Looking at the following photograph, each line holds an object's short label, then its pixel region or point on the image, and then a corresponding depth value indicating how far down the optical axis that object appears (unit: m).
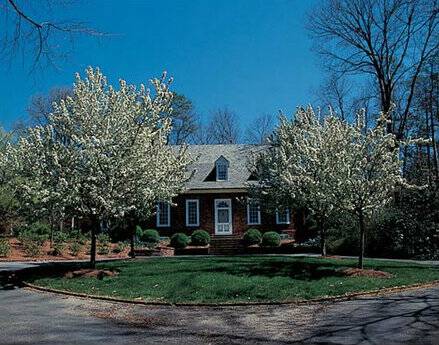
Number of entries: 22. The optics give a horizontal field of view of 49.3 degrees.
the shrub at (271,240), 29.67
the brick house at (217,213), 33.75
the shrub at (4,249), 23.61
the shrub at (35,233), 26.95
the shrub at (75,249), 25.47
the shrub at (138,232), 31.66
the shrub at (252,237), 30.86
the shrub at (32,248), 24.33
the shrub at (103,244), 26.70
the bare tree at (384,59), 30.97
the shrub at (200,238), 30.88
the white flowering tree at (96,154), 15.14
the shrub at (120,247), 27.42
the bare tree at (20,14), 4.74
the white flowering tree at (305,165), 16.27
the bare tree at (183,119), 51.94
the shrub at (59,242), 24.94
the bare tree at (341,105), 39.06
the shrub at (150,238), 31.31
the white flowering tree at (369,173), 14.81
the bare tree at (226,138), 53.81
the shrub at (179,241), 30.00
